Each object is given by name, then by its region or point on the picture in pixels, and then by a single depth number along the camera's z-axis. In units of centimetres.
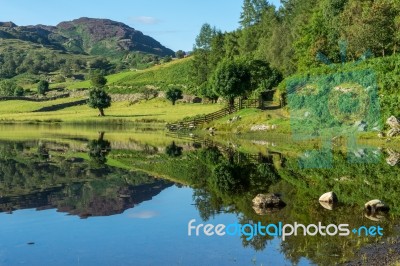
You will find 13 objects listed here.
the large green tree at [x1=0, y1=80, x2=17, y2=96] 18615
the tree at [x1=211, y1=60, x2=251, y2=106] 9038
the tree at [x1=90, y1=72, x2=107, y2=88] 18662
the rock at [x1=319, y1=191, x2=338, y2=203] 2822
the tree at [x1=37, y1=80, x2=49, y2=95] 17962
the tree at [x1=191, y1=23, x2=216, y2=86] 14800
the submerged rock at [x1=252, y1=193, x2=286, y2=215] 2688
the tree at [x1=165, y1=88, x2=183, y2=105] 13538
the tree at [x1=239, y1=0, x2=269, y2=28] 16425
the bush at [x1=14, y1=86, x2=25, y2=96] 18038
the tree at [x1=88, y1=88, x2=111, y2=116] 12194
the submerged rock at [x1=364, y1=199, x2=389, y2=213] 2595
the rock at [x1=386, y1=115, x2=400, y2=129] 5881
